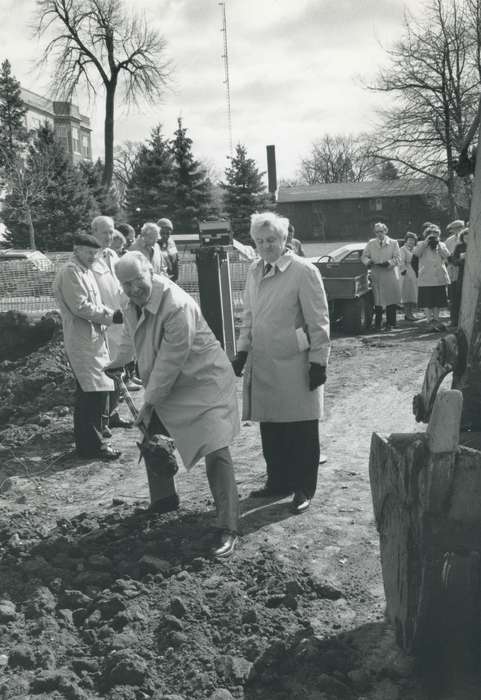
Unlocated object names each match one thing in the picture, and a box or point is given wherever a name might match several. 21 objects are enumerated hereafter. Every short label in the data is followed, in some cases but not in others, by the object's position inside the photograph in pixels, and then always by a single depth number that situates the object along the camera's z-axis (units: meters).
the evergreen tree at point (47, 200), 33.53
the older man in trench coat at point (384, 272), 13.86
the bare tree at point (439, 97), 33.16
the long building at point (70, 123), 69.25
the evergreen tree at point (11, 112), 37.40
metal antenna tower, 27.08
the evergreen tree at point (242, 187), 41.81
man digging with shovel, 4.54
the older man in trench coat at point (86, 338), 6.54
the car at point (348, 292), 13.08
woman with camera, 13.80
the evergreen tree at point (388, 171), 39.19
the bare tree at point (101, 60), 33.41
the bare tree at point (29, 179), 33.25
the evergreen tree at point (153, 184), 38.91
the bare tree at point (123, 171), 63.19
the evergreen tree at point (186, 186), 39.44
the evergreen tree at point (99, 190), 34.67
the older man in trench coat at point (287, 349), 5.06
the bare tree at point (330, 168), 80.50
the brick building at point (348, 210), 57.34
